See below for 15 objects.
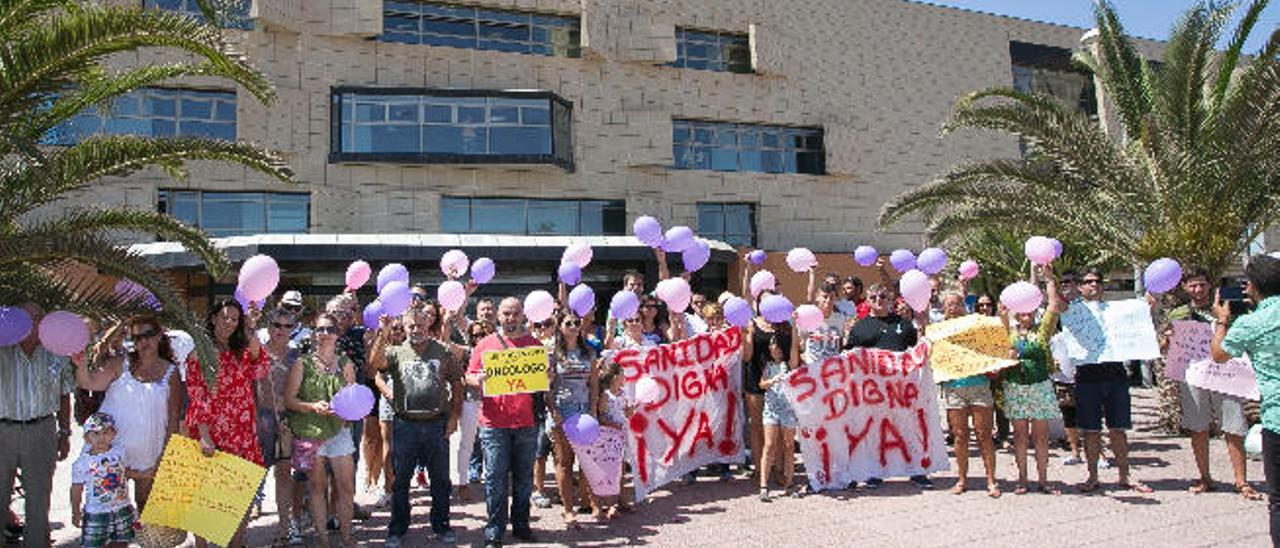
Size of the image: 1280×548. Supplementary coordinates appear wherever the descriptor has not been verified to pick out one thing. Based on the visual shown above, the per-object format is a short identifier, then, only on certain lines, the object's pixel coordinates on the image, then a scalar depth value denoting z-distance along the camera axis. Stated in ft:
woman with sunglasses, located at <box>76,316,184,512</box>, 16.57
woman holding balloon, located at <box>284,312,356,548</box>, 17.06
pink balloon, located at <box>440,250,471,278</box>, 26.53
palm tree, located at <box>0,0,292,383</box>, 15.88
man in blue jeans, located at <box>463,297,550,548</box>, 17.60
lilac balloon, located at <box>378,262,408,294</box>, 26.09
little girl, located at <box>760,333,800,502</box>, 21.74
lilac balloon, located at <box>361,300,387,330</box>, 22.51
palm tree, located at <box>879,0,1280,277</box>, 29.73
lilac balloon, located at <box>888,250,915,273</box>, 29.91
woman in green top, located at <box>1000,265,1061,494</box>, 20.92
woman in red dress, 16.11
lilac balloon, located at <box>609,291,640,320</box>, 21.90
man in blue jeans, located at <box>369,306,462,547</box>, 17.79
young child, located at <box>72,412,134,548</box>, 15.52
